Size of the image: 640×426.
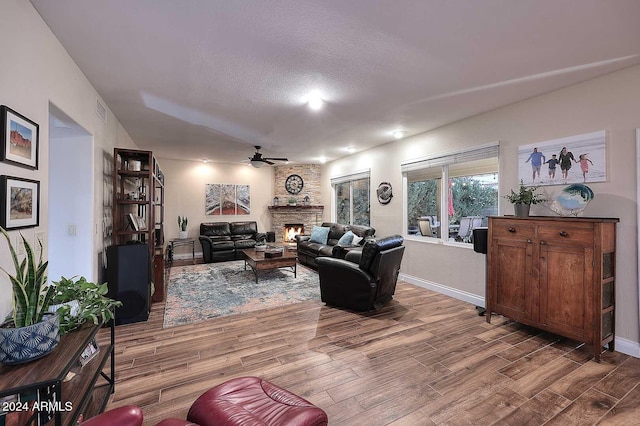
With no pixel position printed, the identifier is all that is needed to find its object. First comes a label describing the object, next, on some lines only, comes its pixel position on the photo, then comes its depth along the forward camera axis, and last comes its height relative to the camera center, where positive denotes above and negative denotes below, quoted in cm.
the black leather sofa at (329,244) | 561 -65
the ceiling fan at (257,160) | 572 +111
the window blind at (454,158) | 379 +86
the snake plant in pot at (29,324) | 128 -53
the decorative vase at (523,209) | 312 +6
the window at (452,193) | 398 +35
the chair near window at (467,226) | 417 -18
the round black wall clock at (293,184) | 844 +90
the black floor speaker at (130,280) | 327 -76
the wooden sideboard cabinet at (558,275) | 252 -60
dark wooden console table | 119 -80
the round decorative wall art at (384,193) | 557 +44
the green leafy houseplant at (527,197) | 310 +20
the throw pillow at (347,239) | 569 -51
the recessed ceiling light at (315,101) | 326 +138
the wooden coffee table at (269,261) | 490 -83
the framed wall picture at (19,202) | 156 +7
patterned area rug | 367 -122
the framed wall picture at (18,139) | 156 +45
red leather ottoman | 127 -94
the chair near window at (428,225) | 478 -18
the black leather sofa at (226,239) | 685 -62
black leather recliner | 351 -80
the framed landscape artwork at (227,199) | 789 +44
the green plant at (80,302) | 162 -54
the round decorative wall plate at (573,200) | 273 +15
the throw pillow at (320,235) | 654 -48
